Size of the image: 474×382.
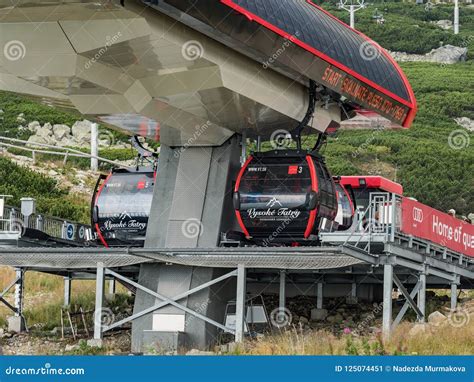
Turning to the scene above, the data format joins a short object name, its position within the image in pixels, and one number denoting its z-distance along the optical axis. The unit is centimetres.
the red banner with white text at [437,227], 3254
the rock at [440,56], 11388
